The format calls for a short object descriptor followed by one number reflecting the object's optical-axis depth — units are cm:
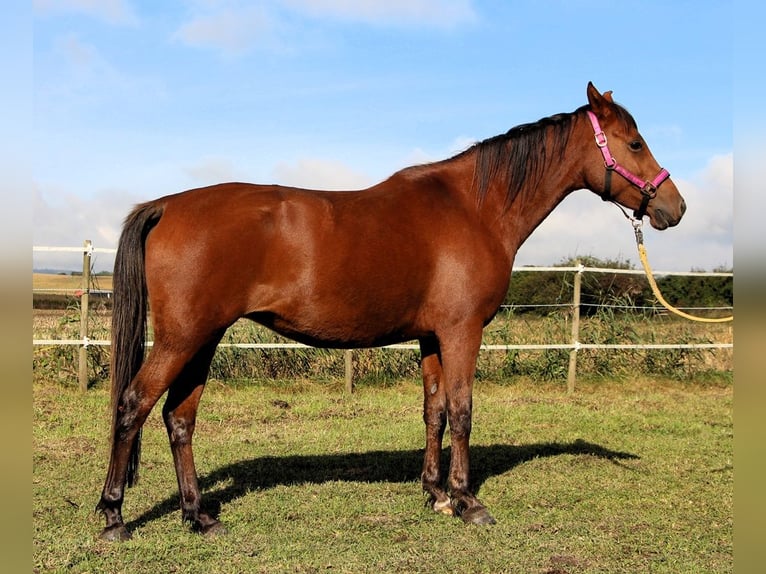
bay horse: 382
